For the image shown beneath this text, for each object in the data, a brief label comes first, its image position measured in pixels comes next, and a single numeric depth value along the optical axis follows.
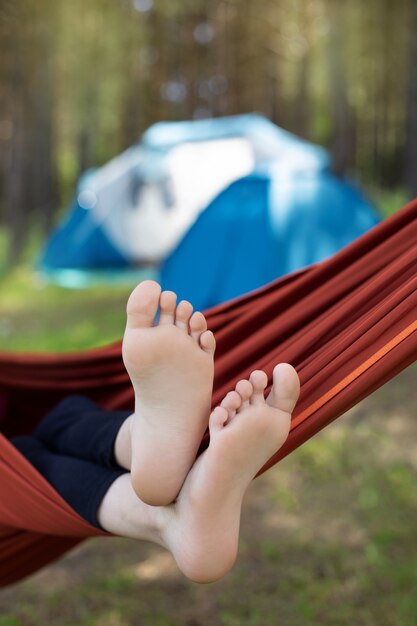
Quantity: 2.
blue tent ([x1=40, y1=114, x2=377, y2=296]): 4.55
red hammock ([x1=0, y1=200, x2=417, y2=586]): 1.22
